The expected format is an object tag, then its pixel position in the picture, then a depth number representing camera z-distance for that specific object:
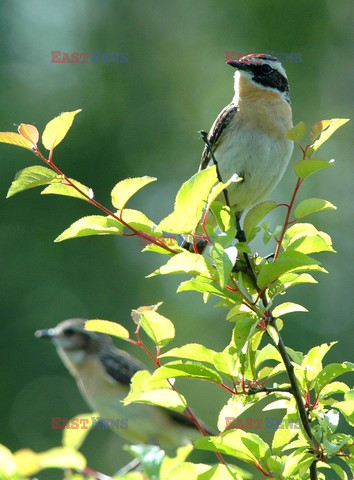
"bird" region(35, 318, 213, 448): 13.91
